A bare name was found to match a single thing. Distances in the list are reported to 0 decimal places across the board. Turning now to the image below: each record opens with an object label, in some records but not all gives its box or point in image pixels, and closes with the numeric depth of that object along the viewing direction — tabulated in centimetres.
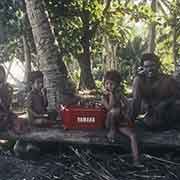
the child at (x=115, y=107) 375
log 375
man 396
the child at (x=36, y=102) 415
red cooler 382
